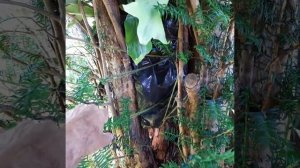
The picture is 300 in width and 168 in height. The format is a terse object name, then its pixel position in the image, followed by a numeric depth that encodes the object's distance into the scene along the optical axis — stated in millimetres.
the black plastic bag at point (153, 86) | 783
